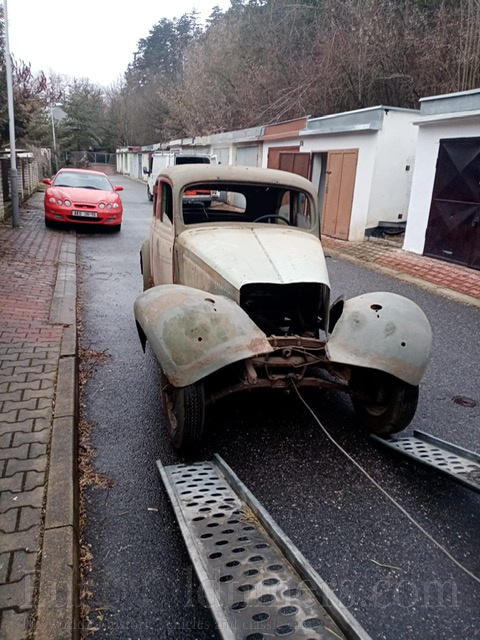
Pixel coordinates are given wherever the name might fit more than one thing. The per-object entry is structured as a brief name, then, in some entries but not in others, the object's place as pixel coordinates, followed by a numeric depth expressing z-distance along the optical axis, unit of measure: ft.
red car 41.91
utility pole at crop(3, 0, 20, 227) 39.88
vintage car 10.44
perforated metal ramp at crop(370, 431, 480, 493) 10.04
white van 64.69
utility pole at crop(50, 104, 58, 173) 133.04
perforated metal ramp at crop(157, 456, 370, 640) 6.34
